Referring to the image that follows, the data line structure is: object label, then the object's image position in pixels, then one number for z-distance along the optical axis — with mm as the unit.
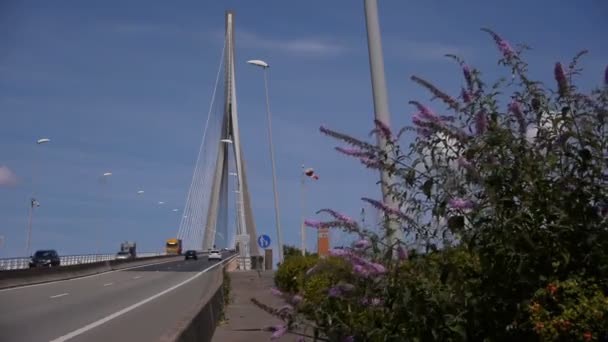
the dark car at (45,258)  59156
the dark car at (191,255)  94688
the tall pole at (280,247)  42559
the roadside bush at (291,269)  22531
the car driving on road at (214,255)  90562
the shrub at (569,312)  5367
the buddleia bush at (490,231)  5875
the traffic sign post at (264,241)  42844
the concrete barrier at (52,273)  32969
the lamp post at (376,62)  8742
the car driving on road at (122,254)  87150
